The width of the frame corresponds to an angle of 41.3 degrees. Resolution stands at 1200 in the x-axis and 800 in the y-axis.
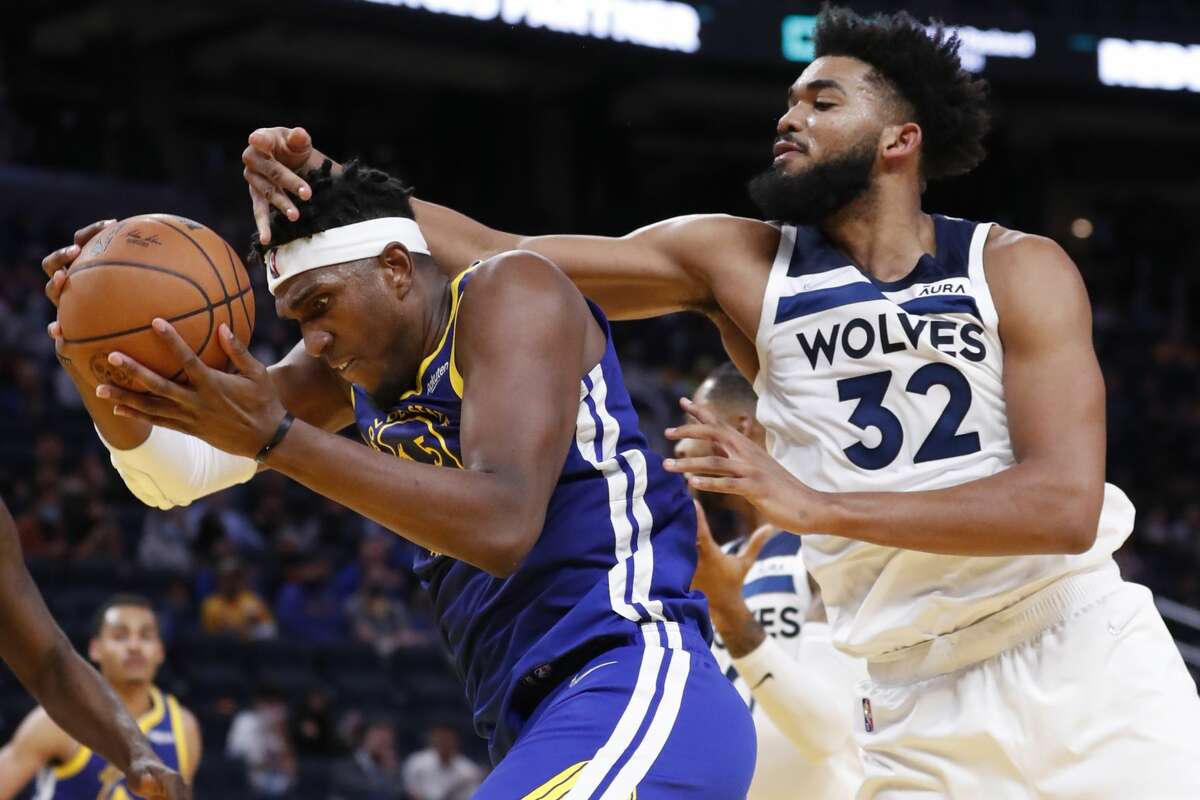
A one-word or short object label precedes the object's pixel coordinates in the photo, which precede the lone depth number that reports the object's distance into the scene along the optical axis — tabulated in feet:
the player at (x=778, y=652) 13.92
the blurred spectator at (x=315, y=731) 33.01
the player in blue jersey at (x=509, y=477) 8.55
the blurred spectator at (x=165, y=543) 37.83
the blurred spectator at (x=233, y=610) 35.32
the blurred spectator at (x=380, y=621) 37.58
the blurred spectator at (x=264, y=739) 31.60
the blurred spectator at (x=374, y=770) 31.91
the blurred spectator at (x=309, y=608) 36.96
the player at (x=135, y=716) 21.48
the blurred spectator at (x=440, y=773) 32.96
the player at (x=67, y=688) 12.14
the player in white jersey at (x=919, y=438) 10.46
